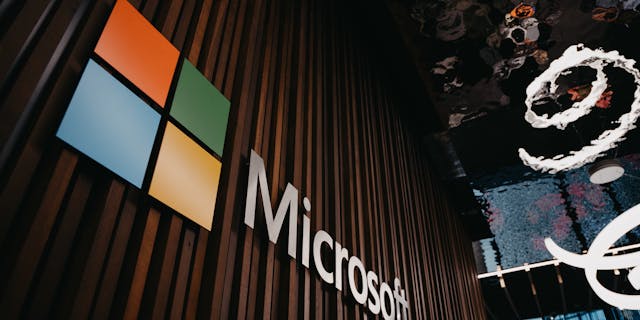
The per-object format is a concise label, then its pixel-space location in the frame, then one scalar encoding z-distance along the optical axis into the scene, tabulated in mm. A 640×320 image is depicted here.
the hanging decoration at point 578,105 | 4383
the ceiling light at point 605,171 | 5367
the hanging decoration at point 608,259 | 5516
